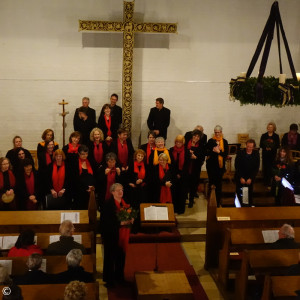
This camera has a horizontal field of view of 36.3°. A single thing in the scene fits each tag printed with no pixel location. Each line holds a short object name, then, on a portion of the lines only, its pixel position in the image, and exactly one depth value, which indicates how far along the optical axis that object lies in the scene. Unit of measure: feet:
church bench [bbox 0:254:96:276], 16.71
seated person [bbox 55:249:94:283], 15.20
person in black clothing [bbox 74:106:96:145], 32.86
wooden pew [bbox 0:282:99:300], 14.29
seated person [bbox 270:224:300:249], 18.44
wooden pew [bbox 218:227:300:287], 20.27
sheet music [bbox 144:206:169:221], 21.21
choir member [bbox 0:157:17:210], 23.80
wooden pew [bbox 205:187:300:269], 22.30
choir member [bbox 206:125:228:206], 29.63
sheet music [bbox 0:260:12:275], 16.62
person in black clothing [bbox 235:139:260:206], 27.99
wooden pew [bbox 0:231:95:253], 19.24
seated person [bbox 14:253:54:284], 14.96
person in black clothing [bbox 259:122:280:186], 33.14
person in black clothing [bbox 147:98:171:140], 34.45
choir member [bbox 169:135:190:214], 27.91
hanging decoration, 17.19
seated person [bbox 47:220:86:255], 17.84
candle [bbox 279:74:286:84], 17.26
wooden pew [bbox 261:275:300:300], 14.97
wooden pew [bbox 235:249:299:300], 17.89
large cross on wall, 32.76
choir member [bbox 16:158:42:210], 24.54
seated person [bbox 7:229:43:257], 17.39
